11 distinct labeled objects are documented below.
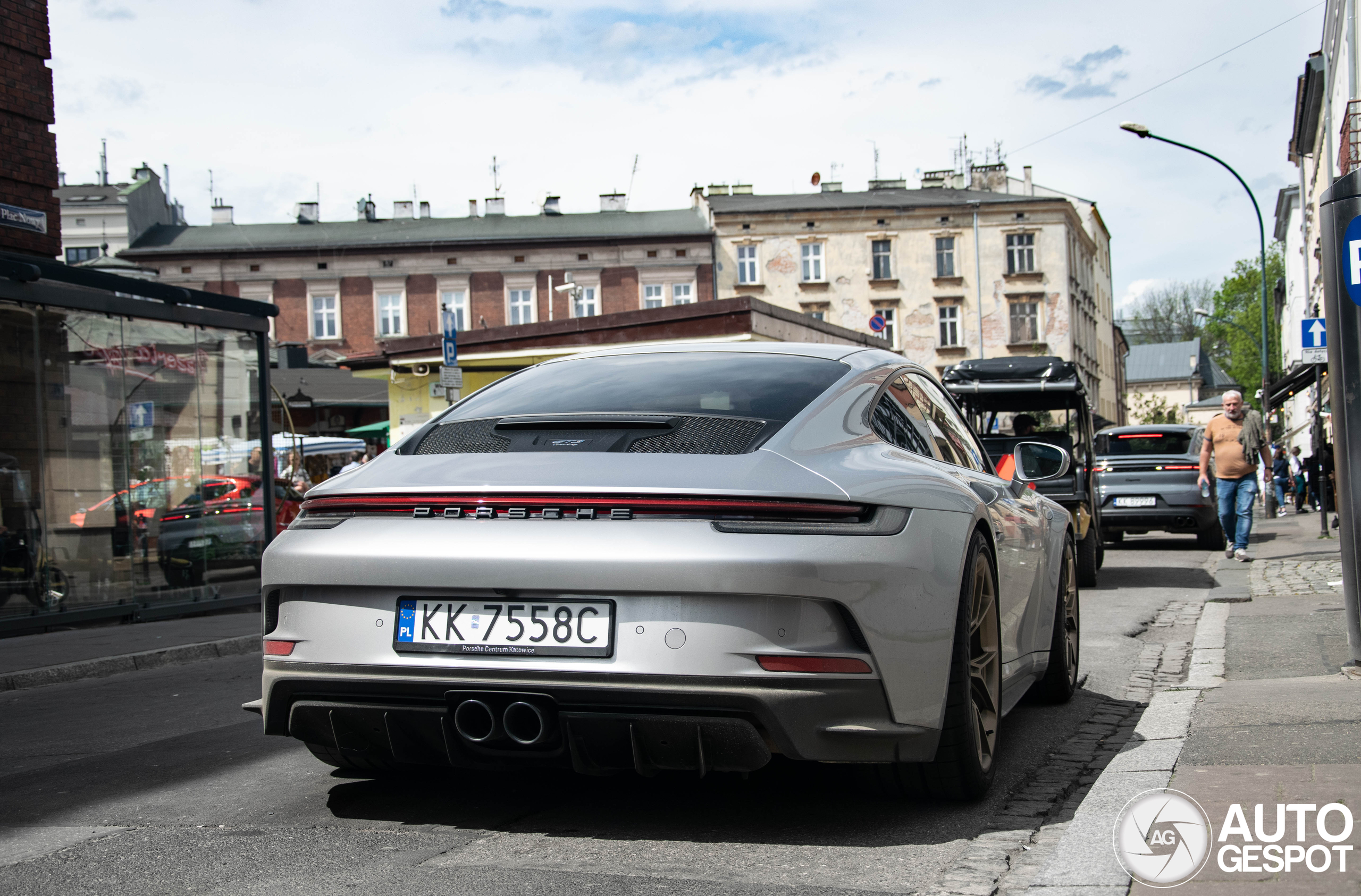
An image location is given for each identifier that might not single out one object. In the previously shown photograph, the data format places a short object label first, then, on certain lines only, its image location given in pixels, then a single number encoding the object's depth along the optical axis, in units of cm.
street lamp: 2639
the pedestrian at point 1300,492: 3178
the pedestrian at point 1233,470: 1392
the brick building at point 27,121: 1295
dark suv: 1661
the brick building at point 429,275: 6178
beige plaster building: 6275
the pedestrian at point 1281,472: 3441
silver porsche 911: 340
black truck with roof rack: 1334
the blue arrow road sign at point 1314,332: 1698
